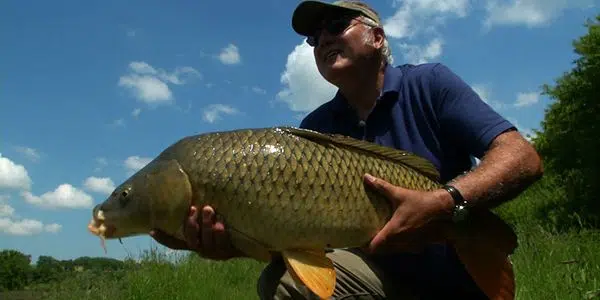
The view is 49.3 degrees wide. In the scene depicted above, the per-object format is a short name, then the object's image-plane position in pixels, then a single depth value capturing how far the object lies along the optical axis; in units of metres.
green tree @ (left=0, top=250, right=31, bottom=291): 42.03
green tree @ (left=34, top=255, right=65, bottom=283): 38.60
